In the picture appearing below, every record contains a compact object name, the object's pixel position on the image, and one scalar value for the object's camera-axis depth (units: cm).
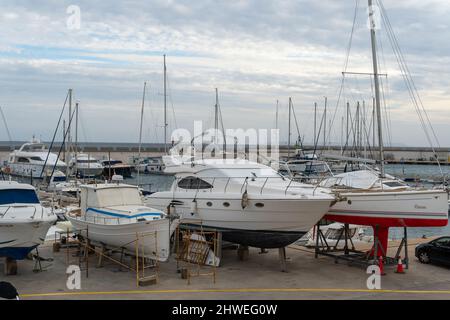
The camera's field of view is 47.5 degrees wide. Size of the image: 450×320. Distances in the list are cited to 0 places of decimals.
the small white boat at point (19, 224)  1384
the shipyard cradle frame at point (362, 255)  1568
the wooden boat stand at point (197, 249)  1623
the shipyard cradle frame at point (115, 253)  1460
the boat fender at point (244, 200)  1570
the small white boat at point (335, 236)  2199
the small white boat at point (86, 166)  6619
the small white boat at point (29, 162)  6406
